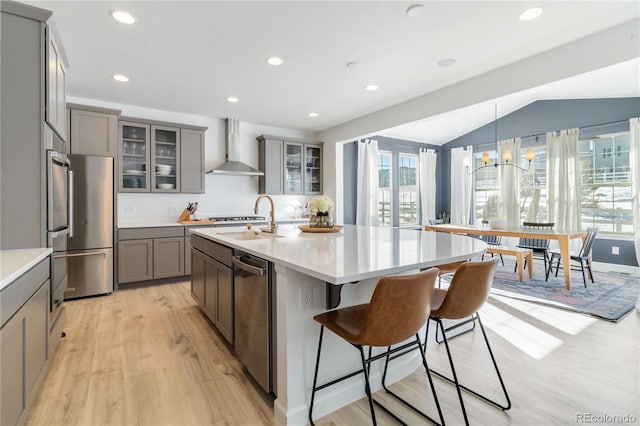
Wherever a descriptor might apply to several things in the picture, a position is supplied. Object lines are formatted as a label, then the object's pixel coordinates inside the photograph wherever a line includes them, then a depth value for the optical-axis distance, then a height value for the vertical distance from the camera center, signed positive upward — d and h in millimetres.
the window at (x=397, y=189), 6871 +539
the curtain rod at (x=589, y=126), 5114 +1510
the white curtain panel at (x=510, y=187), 6457 +532
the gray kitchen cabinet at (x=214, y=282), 2293 -604
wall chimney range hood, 5141 +1066
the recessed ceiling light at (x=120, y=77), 3496 +1569
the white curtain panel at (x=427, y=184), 7387 +671
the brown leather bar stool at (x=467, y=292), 1579 -425
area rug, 3277 -1017
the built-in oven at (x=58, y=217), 2082 -31
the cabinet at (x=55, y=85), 2055 +948
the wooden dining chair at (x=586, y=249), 4145 -515
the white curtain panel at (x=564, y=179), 5598 +601
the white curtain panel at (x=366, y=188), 6152 +484
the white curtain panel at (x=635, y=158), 4773 +830
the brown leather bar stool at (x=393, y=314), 1286 -442
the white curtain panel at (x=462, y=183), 7422 +696
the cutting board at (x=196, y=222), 4490 -137
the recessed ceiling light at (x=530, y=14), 2350 +1546
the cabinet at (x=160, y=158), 4348 +823
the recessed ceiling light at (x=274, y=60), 3135 +1575
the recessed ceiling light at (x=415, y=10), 2308 +1543
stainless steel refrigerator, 3666 -186
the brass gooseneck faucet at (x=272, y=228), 2740 -141
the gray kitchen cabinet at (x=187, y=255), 4449 -612
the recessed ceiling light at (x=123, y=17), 2377 +1554
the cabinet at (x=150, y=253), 4055 -552
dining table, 3961 -309
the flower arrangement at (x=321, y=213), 2779 -6
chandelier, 4840 +953
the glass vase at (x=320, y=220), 2826 -72
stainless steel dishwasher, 1713 -637
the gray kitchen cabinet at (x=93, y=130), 3744 +1038
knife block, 4609 -47
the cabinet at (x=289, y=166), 5504 +872
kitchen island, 1452 -478
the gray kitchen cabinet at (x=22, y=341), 1283 -626
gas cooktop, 4999 -93
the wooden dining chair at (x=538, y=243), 4664 -548
